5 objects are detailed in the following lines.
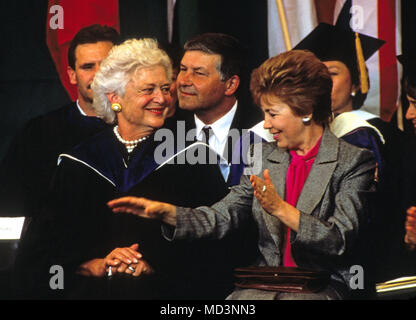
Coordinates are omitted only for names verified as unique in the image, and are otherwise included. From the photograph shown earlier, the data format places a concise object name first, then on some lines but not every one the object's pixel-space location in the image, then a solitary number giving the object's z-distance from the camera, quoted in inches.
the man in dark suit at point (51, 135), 321.4
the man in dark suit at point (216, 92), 311.1
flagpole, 319.9
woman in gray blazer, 261.0
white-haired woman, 294.3
